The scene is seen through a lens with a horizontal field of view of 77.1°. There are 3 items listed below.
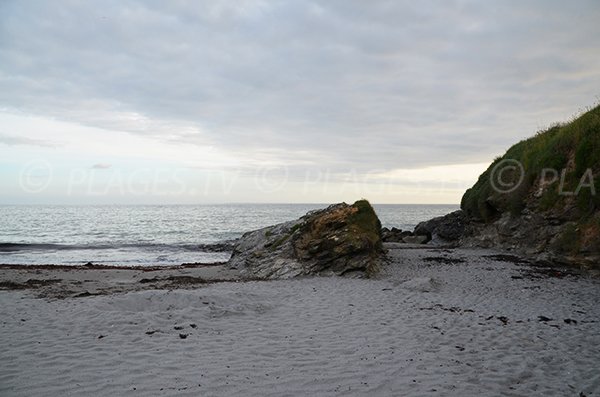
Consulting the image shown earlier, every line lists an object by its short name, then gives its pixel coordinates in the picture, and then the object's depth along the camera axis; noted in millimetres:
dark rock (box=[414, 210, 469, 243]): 26547
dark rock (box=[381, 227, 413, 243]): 30659
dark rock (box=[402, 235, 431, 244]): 28625
